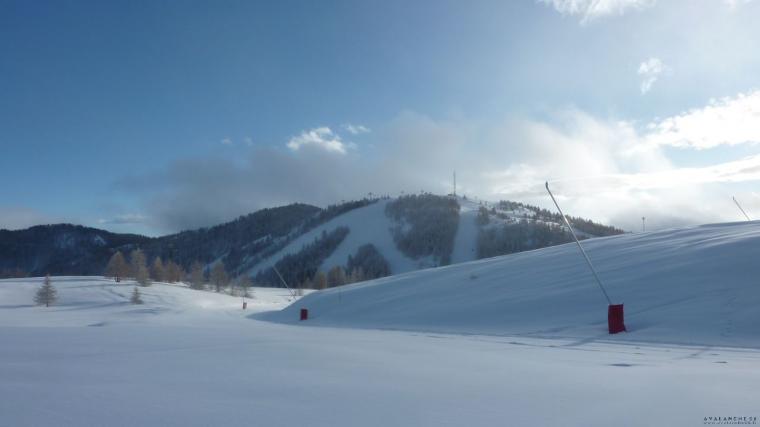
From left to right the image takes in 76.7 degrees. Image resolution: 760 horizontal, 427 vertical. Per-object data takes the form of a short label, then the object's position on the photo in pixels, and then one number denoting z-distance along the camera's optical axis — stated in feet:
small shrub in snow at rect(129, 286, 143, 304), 177.78
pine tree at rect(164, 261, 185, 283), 321.50
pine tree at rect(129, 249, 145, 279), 236.22
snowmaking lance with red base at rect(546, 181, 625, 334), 49.06
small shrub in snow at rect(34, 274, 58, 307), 173.27
